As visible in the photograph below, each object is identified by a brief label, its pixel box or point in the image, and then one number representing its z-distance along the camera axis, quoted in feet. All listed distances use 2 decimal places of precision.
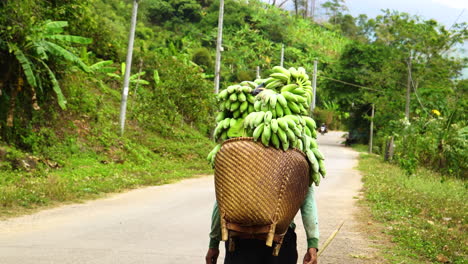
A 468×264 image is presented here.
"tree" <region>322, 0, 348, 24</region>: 318.45
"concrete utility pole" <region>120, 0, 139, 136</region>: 67.92
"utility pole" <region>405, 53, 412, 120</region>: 107.84
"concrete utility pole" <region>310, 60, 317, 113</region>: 167.94
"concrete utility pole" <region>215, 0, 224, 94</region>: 90.33
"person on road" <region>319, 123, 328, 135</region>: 201.37
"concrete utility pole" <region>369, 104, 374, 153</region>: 145.43
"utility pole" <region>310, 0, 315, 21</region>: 315.21
